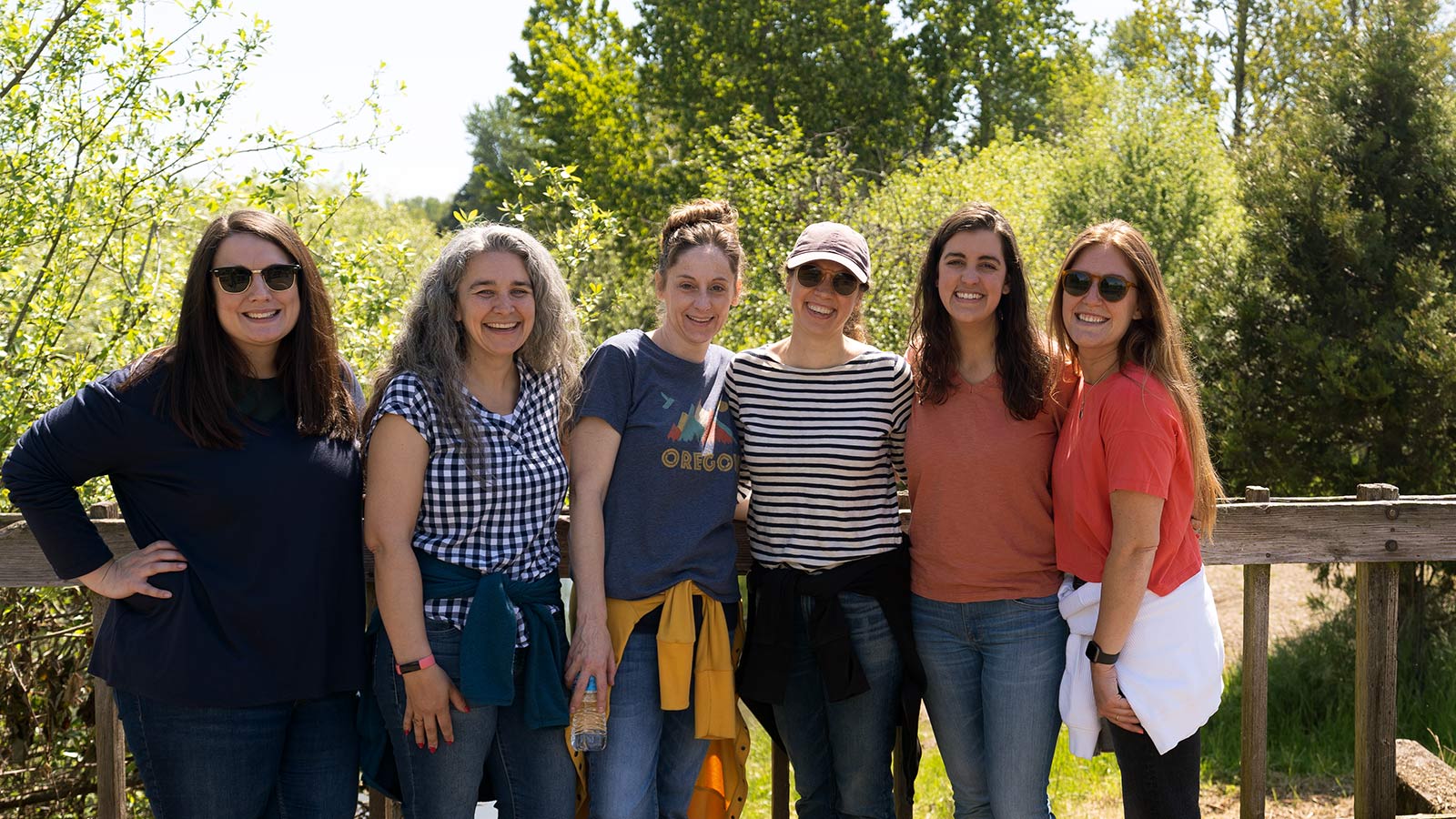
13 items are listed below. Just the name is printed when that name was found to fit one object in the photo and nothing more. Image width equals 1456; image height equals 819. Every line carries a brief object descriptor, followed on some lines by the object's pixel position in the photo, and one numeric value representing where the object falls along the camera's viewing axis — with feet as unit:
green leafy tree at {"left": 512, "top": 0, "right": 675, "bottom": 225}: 73.72
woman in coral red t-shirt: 8.71
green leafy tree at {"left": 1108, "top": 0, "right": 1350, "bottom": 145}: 79.97
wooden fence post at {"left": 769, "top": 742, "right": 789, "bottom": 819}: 10.45
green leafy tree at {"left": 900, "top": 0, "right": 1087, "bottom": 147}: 84.28
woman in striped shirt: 9.54
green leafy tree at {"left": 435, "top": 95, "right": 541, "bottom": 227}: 150.84
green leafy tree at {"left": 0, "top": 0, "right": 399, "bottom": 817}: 15.80
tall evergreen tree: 25.61
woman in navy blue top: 8.28
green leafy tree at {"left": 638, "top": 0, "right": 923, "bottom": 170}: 78.43
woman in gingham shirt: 8.56
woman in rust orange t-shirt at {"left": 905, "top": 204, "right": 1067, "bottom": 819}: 9.29
